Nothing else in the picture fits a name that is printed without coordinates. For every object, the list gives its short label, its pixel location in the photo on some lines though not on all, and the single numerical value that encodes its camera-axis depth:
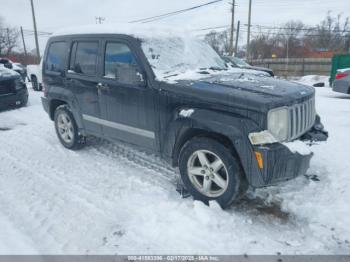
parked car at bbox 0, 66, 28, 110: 8.44
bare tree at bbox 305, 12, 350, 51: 50.41
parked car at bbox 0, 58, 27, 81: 10.73
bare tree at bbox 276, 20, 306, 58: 51.45
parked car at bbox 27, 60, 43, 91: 13.08
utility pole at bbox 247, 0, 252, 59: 27.23
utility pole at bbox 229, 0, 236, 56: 28.38
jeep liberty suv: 2.99
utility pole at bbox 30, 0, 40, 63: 31.63
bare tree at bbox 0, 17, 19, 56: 59.06
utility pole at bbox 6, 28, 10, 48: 60.33
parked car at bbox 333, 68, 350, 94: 10.82
